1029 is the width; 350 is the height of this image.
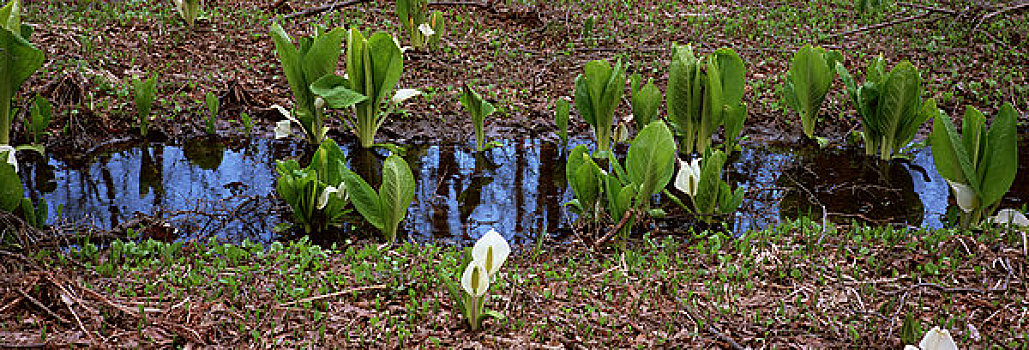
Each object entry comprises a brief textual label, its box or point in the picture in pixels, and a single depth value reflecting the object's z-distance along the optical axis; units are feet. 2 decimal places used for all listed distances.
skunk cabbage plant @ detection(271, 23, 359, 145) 14.98
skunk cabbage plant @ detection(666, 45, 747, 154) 15.20
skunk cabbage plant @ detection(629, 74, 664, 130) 15.61
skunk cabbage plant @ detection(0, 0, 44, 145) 13.01
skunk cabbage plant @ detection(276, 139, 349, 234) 11.78
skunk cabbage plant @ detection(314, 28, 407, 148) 15.01
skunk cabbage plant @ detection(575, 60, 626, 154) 15.08
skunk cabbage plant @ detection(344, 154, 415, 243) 11.25
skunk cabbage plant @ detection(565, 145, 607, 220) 11.66
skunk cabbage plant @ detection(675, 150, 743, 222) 12.17
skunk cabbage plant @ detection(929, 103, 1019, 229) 11.28
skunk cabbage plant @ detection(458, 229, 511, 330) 8.55
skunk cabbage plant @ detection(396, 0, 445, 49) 20.43
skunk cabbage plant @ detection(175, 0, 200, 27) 20.79
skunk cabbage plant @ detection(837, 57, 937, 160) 14.95
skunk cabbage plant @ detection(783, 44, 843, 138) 16.26
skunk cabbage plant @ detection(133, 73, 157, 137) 16.11
